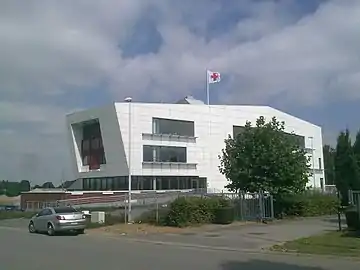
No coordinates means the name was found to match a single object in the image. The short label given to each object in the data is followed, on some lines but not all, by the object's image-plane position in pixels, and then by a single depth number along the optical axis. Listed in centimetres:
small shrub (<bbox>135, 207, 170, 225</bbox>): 3053
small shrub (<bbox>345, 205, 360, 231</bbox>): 2255
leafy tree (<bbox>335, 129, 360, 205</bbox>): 3812
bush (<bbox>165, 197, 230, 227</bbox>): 2958
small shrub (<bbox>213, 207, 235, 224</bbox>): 3069
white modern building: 6159
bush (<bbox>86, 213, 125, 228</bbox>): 3247
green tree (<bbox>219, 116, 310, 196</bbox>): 3444
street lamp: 3292
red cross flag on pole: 6756
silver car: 2698
